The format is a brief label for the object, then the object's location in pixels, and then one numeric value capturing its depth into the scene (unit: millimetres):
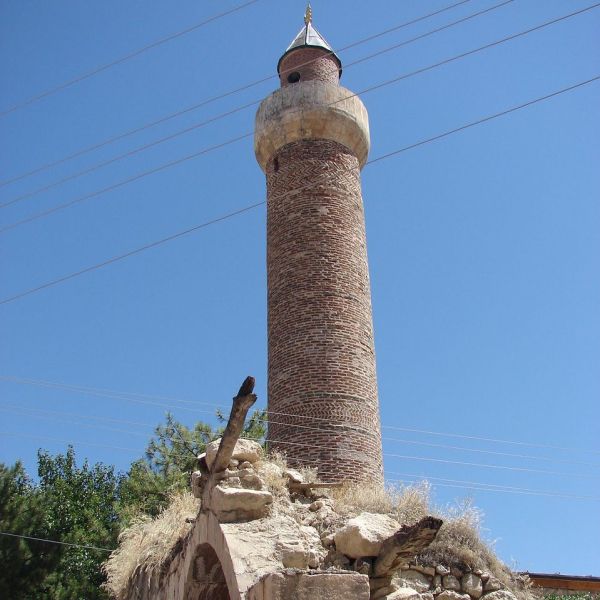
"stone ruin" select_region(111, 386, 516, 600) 6211
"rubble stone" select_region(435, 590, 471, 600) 7488
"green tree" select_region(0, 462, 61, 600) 16141
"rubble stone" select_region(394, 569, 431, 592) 7473
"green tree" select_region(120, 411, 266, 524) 16953
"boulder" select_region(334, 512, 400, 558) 7078
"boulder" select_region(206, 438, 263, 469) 8250
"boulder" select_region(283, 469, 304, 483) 8758
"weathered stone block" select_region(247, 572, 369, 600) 5918
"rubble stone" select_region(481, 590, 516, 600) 7635
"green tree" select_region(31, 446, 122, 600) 16750
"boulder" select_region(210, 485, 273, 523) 7578
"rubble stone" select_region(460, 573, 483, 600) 7664
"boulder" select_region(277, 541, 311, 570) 6926
